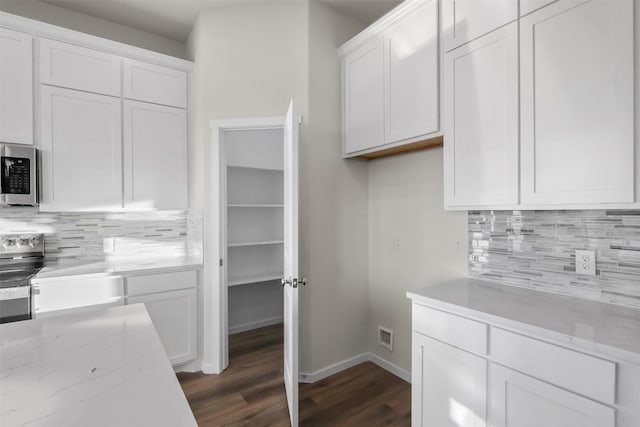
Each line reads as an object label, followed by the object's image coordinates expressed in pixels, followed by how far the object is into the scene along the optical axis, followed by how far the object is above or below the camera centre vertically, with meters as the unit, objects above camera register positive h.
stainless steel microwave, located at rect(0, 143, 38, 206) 2.14 +0.25
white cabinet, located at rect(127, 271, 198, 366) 2.43 -0.74
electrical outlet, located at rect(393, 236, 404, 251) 2.56 -0.25
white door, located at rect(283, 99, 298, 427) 1.92 -0.36
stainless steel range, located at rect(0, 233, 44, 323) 1.99 -0.41
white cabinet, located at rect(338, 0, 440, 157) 1.95 +0.89
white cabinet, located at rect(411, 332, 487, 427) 1.44 -0.84
